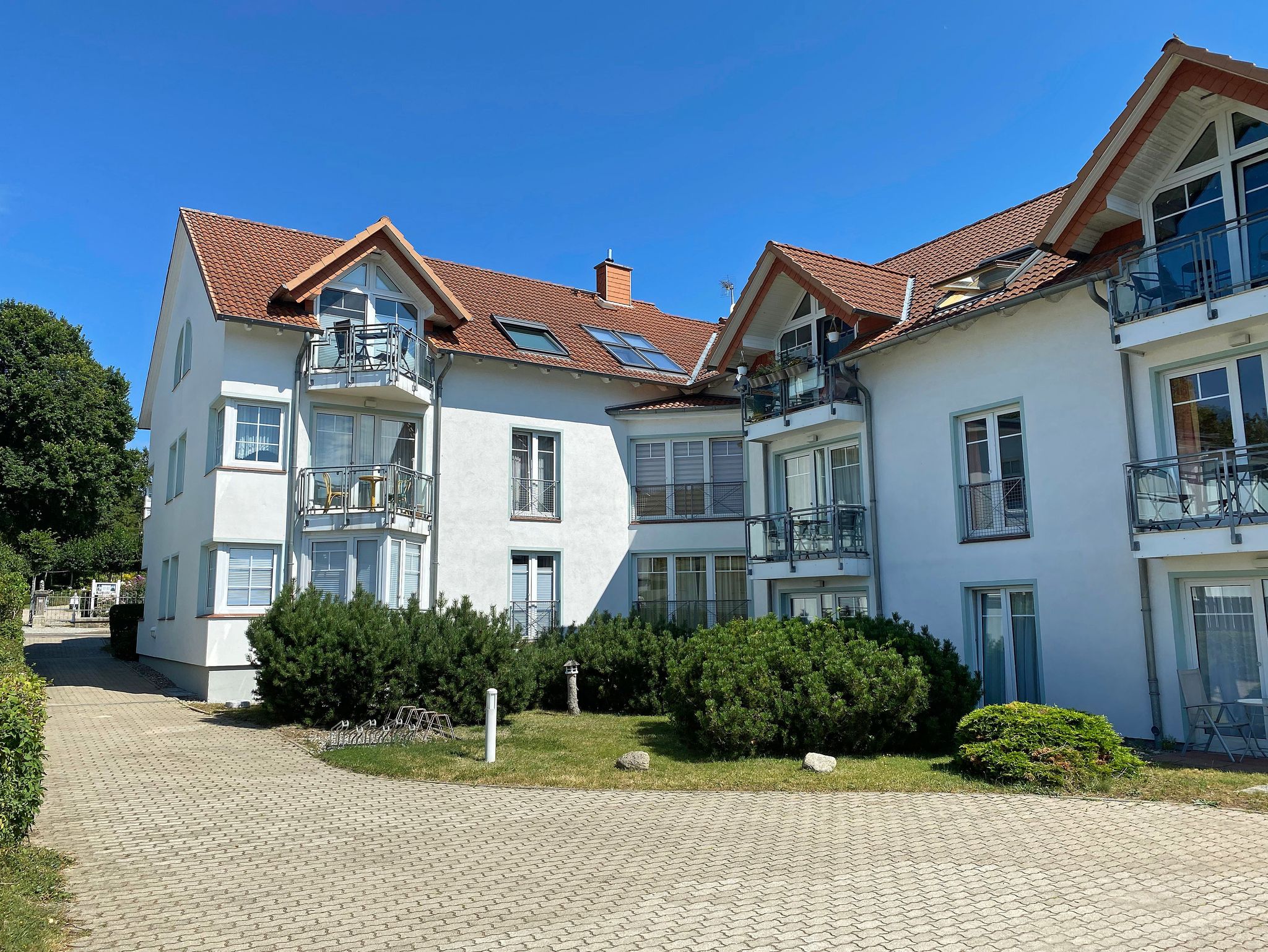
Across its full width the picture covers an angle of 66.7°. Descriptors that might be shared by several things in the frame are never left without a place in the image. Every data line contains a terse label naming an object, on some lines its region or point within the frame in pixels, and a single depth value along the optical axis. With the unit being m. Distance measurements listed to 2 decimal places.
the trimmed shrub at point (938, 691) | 13.37
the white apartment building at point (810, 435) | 13.13
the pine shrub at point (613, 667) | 18.70
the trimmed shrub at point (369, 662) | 15.55
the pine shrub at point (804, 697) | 12.77
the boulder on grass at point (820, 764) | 11.94
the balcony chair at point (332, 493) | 19.62
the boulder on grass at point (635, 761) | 12.56
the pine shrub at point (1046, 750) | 10.68
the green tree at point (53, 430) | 27.28
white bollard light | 13.06
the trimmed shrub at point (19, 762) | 7.10
